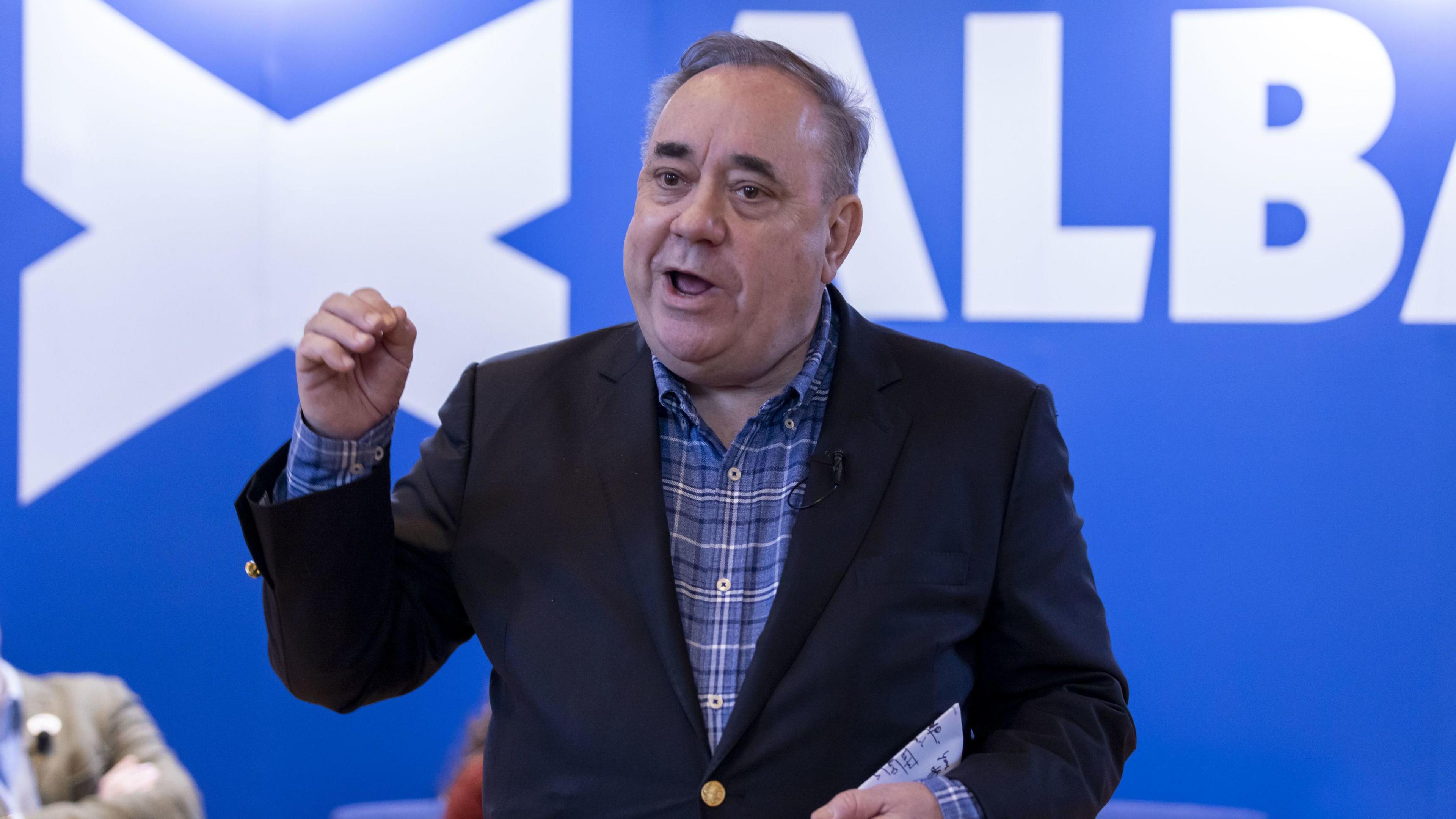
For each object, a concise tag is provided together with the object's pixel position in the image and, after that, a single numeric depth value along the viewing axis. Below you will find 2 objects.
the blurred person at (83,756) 4.97
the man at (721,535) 4.09
